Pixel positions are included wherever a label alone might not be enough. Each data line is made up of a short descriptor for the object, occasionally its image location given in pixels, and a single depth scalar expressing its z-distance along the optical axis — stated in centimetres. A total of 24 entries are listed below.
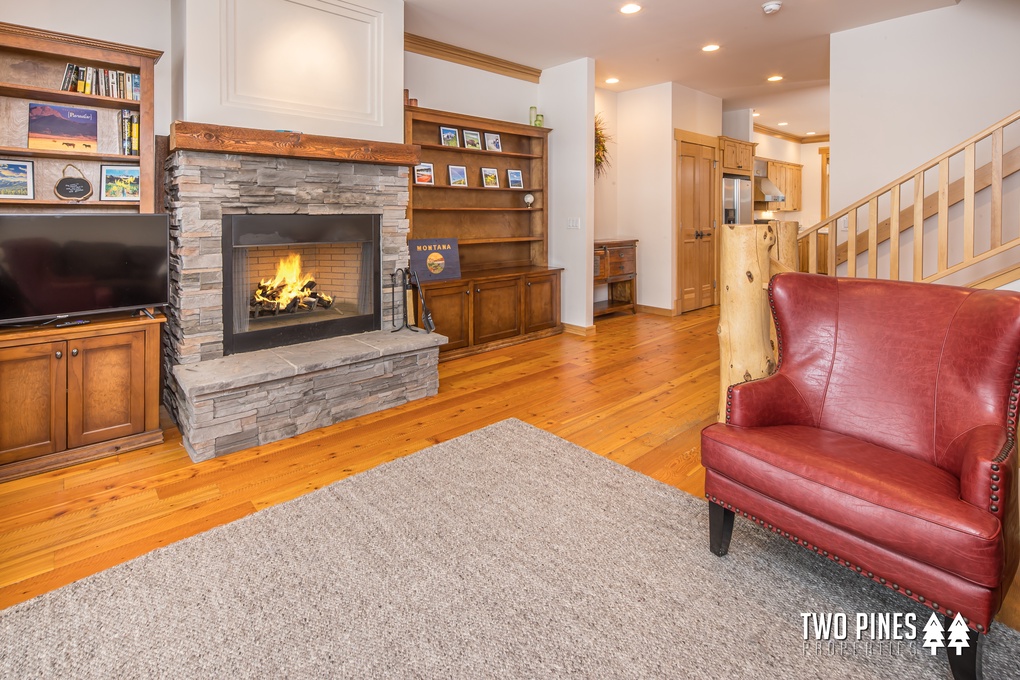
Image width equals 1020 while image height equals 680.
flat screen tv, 266
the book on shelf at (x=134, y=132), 327
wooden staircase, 310
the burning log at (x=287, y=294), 358
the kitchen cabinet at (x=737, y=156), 755
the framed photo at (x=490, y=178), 548
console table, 652
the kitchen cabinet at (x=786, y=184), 986
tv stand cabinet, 264
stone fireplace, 305
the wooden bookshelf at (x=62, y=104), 288
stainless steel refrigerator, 767
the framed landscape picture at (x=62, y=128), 306
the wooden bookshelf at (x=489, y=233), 492
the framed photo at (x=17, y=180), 299
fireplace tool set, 406
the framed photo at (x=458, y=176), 526
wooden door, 696
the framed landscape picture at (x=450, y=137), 509
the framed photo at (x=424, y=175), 493
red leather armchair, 141
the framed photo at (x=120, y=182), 326
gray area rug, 154
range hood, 943
